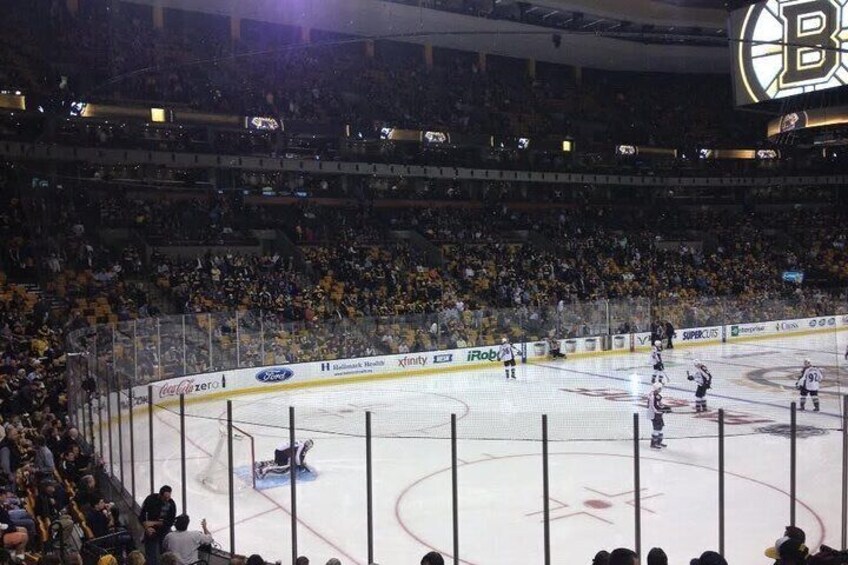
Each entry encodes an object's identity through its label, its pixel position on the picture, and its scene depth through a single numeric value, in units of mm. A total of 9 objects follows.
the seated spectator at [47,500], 7824
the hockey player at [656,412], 12531
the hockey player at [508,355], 21139
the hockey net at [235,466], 10039
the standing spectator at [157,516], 7465
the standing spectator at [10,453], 8750
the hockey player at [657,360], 18844
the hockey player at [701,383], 15078
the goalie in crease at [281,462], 10977
